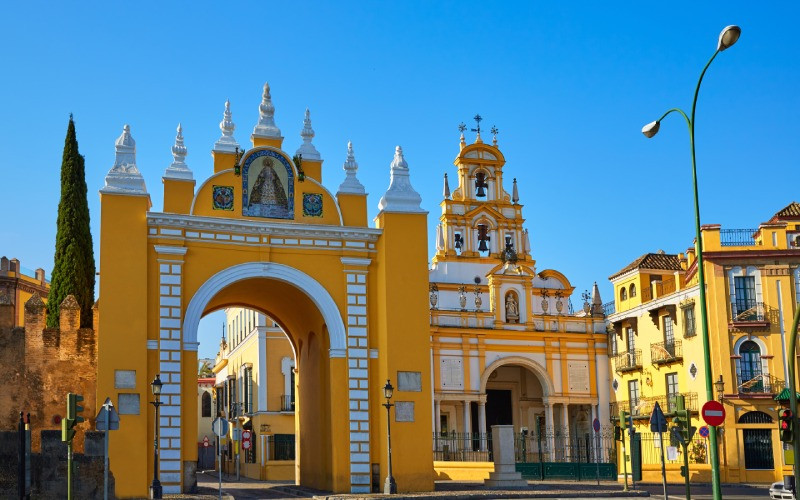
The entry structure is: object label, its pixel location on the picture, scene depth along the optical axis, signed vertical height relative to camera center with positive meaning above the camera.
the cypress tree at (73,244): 32.09 +5.33
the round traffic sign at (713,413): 19.33 -0.19
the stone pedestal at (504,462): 32.28 -1.62
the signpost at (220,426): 24.73 -0.23
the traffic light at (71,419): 21.48 +0.02
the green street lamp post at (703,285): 18.56 +2.21
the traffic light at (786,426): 21.74 -0.52
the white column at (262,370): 48.45 +2.04
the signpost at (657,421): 22.34 -0.35
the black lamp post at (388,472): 29.12 -1.65
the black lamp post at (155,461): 26.45 -1.09
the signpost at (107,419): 22.19 +0.01
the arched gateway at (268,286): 28.67 +3.71
